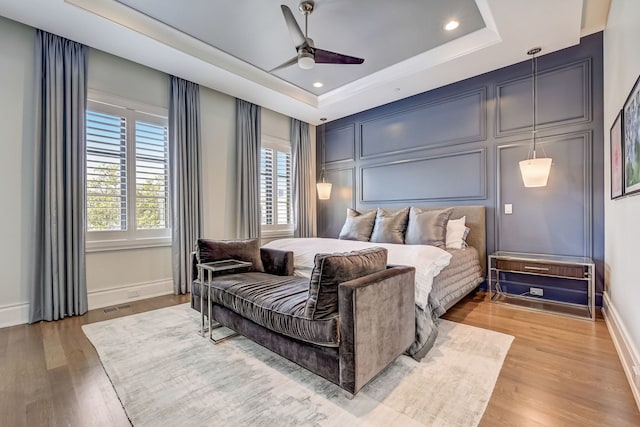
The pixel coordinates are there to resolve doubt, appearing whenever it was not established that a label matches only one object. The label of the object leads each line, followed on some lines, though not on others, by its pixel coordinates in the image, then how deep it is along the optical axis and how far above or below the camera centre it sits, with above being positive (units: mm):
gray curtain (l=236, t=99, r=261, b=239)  4836 +759
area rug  1583 -1119
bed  2342 -541
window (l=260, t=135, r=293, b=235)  5391 +498
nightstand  3012 -657
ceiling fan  2566 +1555
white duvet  2416 -419
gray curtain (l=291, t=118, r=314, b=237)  5812 +691
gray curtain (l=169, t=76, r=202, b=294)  4047 +473
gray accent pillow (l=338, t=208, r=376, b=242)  4316 -226
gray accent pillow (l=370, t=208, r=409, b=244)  3945 -214
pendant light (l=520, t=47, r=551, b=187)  3209 +466
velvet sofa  1664 -675
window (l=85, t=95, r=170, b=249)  3496 +479
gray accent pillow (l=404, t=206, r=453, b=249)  3650 -210
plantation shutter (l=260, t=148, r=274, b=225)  5348 +489
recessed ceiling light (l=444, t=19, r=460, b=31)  3098 +2039
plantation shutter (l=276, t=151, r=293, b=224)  5672 +494
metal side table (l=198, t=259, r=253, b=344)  2534 -610
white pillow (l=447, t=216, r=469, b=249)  3760 -274
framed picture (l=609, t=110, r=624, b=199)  2306 +470
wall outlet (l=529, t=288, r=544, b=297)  3586 -987
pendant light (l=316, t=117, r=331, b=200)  5609 +439
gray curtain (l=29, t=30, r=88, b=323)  3031 +344
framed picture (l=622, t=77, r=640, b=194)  1816 +488
